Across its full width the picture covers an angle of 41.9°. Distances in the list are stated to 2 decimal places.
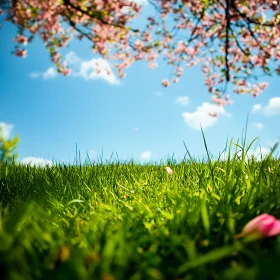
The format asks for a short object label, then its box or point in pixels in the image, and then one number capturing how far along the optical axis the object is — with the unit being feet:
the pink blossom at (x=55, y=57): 26.92
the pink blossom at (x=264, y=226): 3.54
